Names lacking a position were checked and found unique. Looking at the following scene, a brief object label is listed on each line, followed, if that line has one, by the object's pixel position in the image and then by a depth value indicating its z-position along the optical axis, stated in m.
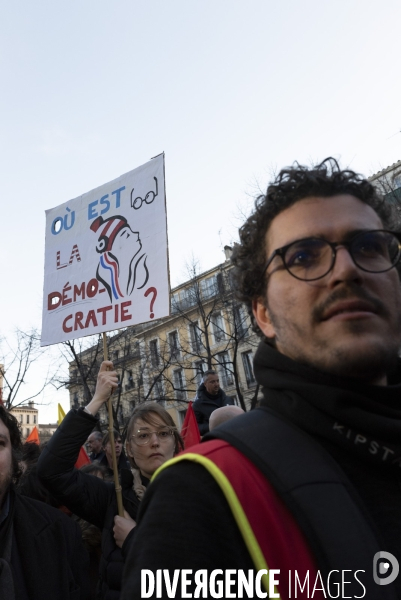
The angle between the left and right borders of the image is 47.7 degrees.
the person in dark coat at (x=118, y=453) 5.35
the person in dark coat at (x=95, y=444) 7.14
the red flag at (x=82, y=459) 5.38
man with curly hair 0.79
